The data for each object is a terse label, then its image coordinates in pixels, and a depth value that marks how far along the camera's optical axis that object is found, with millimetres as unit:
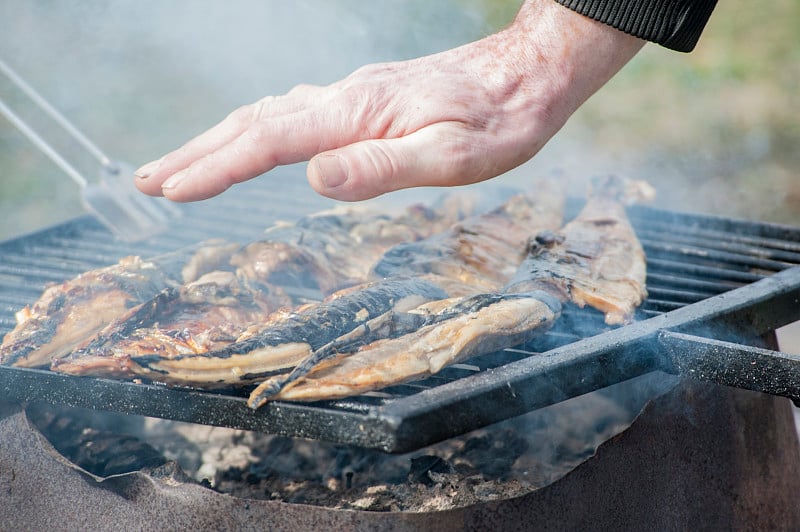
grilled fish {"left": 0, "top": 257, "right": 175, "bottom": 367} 2021
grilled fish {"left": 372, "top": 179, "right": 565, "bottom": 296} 2594
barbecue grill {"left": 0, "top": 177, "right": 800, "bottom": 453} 1560
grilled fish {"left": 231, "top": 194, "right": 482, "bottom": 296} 2682
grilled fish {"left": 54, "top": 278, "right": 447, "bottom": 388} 1713
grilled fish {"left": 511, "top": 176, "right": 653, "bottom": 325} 2350
